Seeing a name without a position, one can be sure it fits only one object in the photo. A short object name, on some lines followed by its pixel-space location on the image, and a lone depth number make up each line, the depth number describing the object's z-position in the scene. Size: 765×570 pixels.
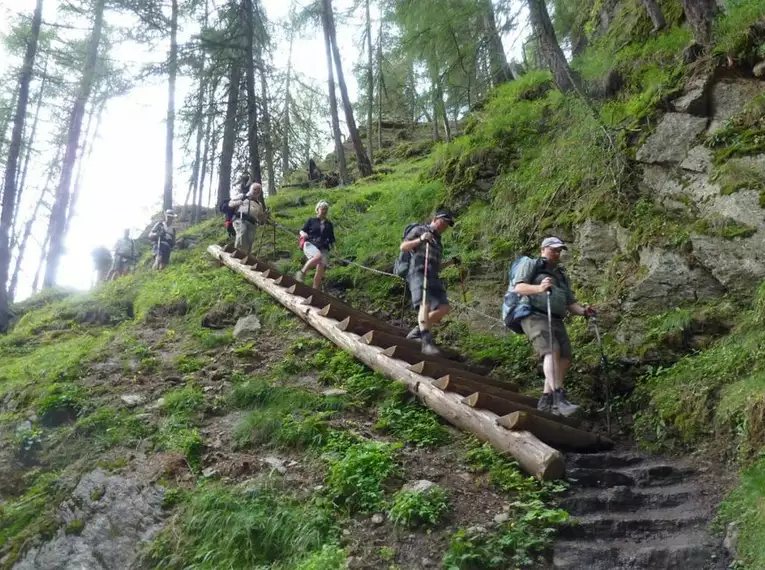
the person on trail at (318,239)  10.60
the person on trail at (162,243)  14.71
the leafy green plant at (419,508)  4.28
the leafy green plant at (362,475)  4.56
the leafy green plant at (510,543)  3.85
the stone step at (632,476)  4.88
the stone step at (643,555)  3.83
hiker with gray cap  5.95
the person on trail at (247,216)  12.79
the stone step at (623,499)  4.51
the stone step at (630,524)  4.19
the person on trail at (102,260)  19.41
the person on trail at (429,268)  7.53
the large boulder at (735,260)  6.40
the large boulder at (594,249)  8.07
